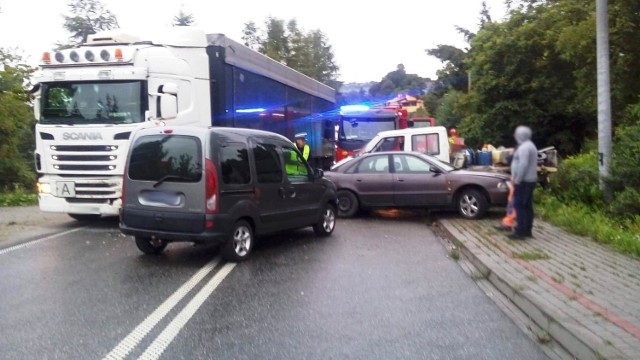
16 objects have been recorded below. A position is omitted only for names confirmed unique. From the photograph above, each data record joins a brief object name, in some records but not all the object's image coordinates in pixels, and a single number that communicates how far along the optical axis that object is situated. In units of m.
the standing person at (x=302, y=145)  15.77
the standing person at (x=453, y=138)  20.74
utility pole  11.09
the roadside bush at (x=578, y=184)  12.35
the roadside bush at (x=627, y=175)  10.52
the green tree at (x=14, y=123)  20.70
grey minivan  8.38
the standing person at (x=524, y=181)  9.84
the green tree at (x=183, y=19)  46.31
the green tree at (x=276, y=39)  51.50
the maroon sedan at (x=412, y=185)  12.82
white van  16.20
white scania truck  11.33
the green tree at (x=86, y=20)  34.91
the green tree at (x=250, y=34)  54.00
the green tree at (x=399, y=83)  92.31
